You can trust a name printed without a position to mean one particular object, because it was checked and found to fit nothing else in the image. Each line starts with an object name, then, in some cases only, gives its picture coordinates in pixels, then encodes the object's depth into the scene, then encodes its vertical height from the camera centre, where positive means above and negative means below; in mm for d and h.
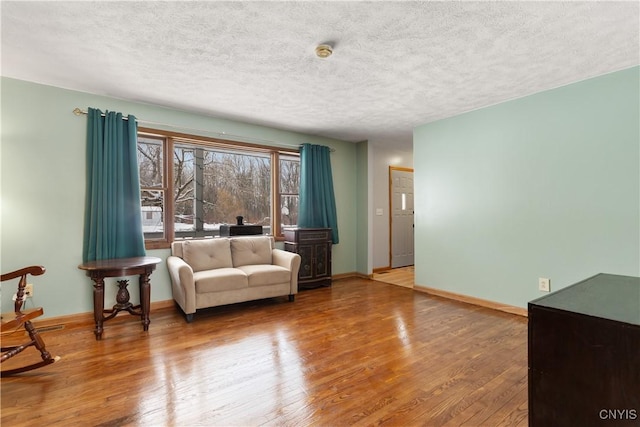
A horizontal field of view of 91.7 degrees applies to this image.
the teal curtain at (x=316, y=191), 4922 +425
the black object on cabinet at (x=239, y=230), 4234 -171
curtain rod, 3260 +1139
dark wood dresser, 924 -473
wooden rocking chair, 2094 -738
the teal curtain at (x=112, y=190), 3266 +312
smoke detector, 2330 +1273
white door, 6309 -7
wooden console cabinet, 4617 -534
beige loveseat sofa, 3291 -630
